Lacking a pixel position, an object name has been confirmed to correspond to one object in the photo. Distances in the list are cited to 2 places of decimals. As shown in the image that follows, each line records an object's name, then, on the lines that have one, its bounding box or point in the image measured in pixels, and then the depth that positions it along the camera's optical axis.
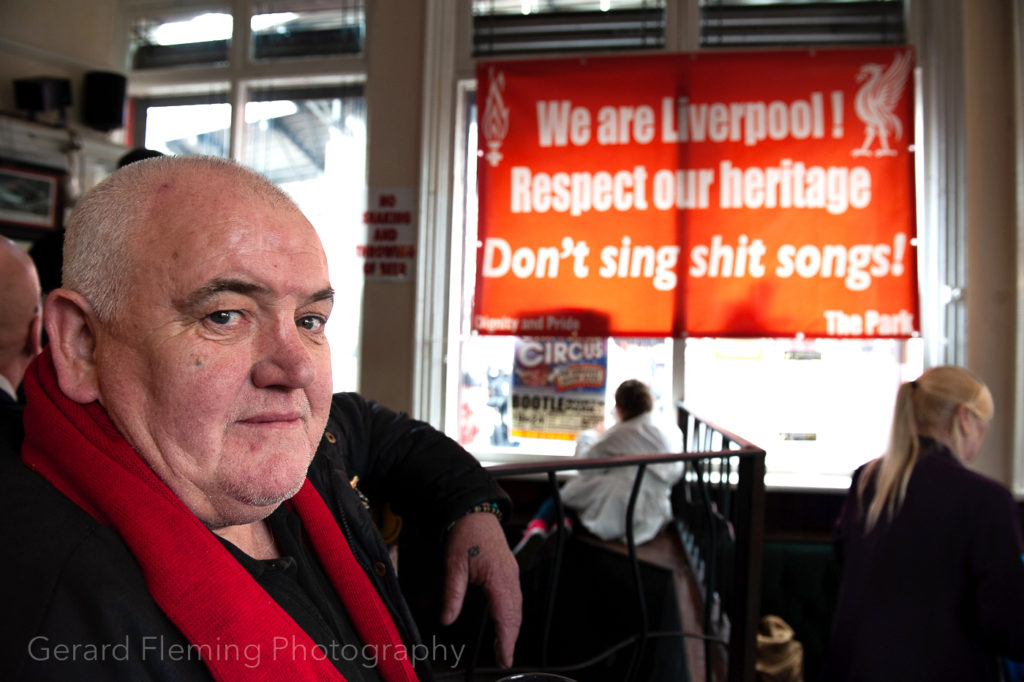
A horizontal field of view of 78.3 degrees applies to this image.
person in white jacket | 3.00
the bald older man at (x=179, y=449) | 0.54
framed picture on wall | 3.37
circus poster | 3.57
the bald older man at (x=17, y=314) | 1.52
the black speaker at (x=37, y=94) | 3.48
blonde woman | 1.70
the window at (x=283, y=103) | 3.75
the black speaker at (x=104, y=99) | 3.71
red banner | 3.27
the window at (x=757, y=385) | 3.43
